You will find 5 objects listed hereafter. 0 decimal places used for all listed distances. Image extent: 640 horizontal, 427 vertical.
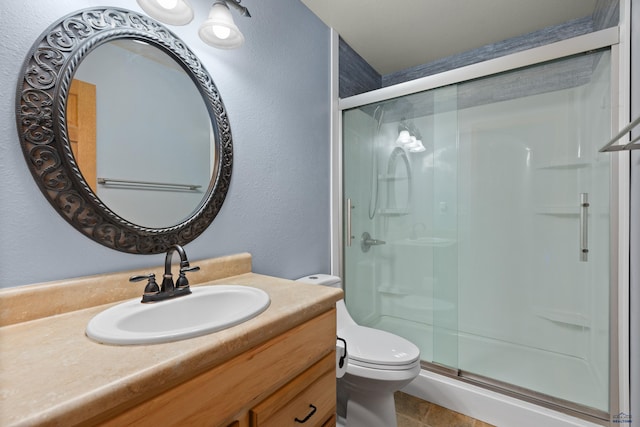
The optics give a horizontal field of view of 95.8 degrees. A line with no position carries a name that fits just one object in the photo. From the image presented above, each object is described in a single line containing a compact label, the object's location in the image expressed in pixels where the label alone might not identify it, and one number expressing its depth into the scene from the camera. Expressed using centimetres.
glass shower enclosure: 147
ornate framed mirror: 82
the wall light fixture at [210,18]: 93
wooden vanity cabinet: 54
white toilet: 129
